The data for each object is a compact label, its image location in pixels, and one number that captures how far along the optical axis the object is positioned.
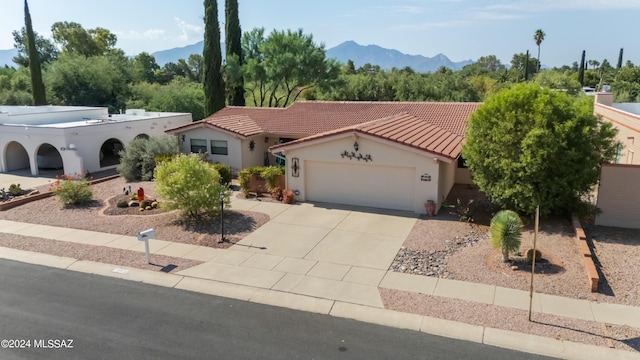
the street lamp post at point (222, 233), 15.38
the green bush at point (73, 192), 20.00
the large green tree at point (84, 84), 45.88
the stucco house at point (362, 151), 18.59
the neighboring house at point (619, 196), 15.92
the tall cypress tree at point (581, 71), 73.75
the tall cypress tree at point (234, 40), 39.62
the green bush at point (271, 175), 21.11
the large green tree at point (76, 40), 74.75
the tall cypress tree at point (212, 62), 38.19
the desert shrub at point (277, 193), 20.80
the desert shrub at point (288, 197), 20.17
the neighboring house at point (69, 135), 26.50
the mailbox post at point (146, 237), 13.48
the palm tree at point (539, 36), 89.50
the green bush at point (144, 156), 24.92
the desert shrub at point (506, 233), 12.84
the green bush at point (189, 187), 17.20
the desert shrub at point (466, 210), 17.27
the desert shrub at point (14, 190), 22.25
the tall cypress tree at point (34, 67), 41.34
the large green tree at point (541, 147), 15.55
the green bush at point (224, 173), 22.36
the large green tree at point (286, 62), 39.78
